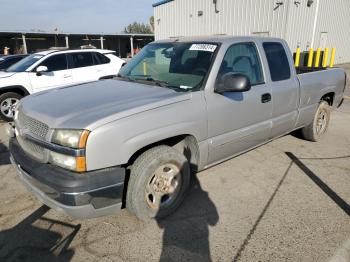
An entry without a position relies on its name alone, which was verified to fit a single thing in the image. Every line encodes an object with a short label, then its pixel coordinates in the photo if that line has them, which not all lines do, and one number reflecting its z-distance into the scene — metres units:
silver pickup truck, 2.44
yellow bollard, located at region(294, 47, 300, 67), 14.45
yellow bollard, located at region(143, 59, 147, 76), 3.81
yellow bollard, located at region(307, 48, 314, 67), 14.74
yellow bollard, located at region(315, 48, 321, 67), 14.84
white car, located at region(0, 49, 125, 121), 7.18
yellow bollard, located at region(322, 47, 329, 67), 16.10
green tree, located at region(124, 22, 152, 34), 91.14
